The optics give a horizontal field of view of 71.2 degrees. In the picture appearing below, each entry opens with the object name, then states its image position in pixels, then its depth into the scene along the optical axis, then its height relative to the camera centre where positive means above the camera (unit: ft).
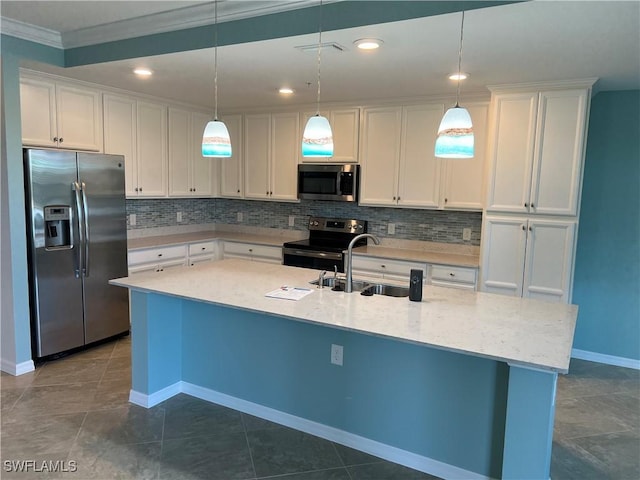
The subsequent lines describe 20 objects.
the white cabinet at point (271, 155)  16.70 +1.64
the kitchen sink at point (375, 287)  9.79 -1.91
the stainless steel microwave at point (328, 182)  15.39 +0.61
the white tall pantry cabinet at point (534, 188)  11.59 +0.46
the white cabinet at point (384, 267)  13.87 -2.11
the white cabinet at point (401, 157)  14.12 +1.45
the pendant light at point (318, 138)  7.83 +1.07
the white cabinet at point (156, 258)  14.43 -2.17
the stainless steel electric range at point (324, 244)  14.90 -1.65
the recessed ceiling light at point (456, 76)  10.91 +3.15
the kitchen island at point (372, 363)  6.37 -3.04
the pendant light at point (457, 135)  6.86 +1.05
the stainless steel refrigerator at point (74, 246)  11.41 -1.49
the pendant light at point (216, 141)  8.28 +1.02
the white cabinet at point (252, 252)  16.48 -2.08
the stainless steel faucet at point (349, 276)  9.18 -1.56
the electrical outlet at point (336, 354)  8.63 -2.98
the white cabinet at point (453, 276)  13.08 -2.17
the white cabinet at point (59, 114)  11.83 +2.16
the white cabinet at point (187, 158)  16.44 +1.43
